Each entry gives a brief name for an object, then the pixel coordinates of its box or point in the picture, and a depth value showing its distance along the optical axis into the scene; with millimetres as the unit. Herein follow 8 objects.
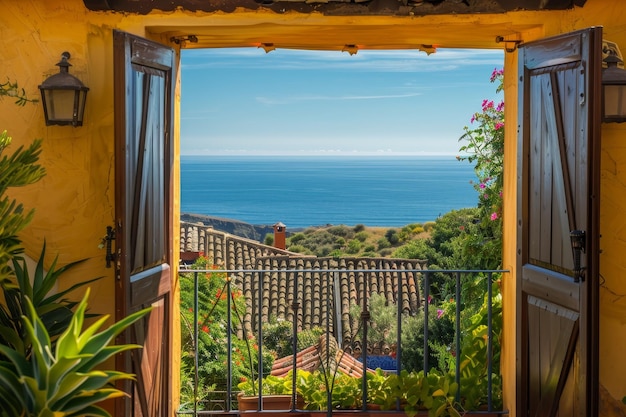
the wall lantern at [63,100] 4098
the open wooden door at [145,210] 3723
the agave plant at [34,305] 3688
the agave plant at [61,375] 2736
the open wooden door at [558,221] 3574
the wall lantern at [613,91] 3875
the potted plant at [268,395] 4859
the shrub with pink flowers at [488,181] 5648
